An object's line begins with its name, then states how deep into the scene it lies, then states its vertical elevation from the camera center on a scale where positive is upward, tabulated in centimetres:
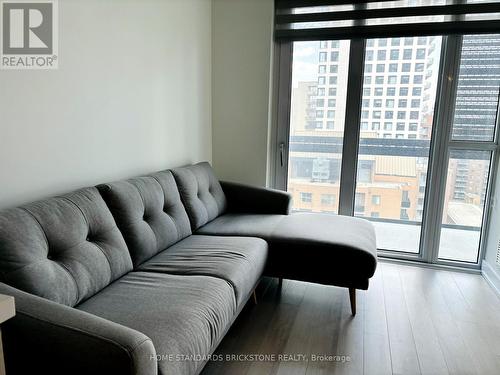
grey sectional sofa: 104 -64
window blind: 265 +91
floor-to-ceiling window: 283 +0
